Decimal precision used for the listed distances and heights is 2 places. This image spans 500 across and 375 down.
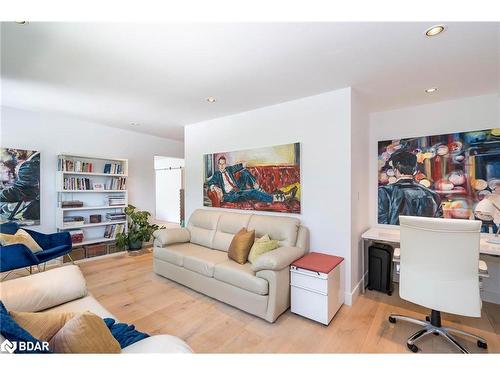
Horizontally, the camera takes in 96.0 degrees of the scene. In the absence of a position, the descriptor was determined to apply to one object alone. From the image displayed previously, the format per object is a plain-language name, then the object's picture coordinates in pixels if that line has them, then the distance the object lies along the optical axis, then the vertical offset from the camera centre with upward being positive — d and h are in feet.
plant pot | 14.11 -3.56
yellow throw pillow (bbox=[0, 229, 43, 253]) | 8.35 -1.87
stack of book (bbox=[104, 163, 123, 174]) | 13.66 +1.30
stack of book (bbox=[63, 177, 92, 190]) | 12.01 +0.37
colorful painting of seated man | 9.41 +0.38
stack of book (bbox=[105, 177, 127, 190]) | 13.75 +0.33
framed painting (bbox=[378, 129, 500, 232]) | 8.26 +0.33
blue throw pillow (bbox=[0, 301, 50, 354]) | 2.72 -1.85
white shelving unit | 11.82 -0.24
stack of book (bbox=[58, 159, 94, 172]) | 11.82 +1.32
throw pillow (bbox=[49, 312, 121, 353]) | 3.11 -2.11
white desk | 6.80 -2.00
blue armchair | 7.66 -2.33
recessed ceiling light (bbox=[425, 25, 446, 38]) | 4.87 +3.40
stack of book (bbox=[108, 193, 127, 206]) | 13.65 -0.65
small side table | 6.72 -3.17
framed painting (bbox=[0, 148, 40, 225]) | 10.32 +0.23
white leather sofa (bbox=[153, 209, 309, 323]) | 7.04 -2.80
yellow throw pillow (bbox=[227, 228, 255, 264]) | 8.47 -2.26
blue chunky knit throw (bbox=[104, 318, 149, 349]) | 3.96 -2.68
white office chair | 5.24 -2.10
